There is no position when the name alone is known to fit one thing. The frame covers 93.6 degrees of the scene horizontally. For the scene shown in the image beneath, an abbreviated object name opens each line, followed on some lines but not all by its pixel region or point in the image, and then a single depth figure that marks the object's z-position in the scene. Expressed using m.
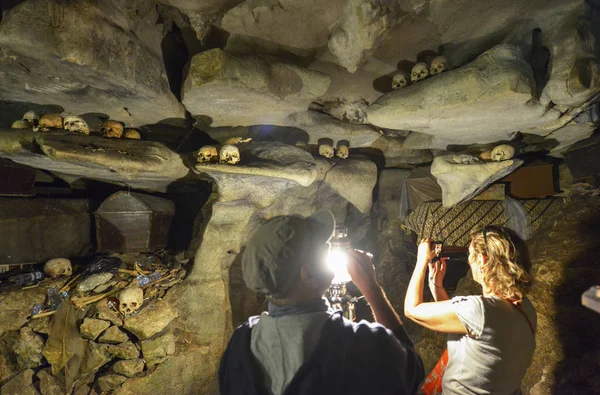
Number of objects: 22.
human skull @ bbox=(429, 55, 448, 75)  3.59
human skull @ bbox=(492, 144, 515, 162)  4.31
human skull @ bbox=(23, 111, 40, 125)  3.80
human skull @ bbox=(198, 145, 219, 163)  4.28
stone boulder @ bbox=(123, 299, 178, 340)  4.53
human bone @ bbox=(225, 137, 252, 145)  4.44
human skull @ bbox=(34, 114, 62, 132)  3.71
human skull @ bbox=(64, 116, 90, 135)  3.78
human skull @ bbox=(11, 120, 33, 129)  3.73
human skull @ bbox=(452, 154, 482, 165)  4.44
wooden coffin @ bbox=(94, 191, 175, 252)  4.79
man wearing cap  1.37
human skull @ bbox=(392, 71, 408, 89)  3.93
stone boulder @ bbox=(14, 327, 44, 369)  4.16
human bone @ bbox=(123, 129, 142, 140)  4.31
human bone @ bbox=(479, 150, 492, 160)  4.48
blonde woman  1.93
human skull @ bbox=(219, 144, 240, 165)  4.16
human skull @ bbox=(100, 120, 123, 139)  4.09
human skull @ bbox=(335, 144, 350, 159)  5.29
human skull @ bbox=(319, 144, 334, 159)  5.18
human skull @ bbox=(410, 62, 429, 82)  3.69
